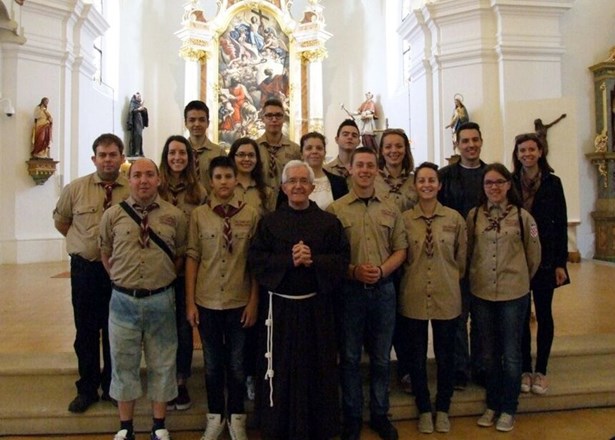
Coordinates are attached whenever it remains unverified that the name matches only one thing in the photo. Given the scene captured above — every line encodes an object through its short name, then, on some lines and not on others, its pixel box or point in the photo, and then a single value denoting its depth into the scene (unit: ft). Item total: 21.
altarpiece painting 50.11
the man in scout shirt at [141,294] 9.73
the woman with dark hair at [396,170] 11.55
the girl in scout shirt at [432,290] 10.61
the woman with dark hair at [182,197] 11.00
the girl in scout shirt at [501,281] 10.77
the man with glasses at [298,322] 9.56
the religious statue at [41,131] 32.45
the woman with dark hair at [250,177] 11.28
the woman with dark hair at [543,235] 11.73
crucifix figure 31.09
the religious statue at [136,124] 46.70
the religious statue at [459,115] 34.81
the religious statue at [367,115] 48.11
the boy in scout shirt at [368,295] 10.21
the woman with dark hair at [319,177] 11.79
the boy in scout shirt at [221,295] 10.02
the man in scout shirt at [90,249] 10.88
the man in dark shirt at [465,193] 12.11
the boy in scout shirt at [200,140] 12.19
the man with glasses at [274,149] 12.59
